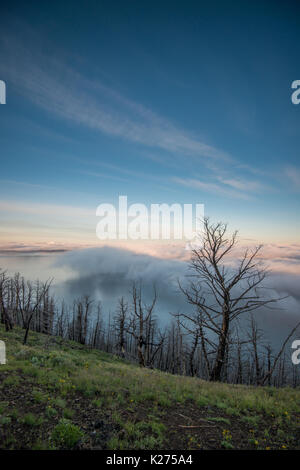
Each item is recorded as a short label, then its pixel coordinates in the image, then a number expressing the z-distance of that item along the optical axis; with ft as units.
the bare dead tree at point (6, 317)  78.00
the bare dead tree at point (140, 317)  63.84
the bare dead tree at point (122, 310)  104.04
